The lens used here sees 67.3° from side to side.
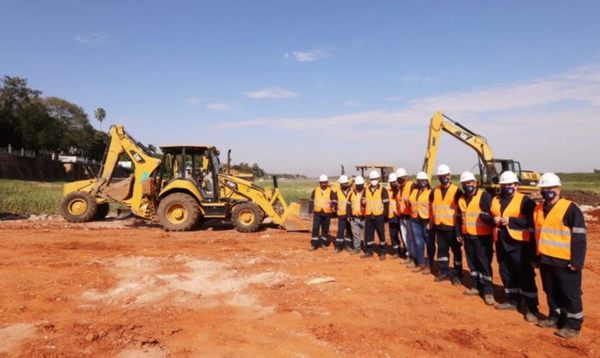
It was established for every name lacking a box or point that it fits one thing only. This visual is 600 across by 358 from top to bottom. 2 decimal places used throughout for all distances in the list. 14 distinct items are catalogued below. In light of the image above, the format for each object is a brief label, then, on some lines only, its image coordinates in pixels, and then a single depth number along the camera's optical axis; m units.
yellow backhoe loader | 11.98
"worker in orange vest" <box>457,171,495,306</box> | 5.98
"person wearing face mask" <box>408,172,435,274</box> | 7.58
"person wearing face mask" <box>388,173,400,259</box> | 8.73
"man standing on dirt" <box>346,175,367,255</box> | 9.05
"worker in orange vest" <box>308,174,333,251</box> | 9.52
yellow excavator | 17.81
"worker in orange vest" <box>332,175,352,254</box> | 9.29
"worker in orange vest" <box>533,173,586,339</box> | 4.70
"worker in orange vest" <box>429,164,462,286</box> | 6.71
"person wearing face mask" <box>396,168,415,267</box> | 8.13
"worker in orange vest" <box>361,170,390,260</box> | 8.70
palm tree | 101.44
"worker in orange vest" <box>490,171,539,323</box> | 5.35
